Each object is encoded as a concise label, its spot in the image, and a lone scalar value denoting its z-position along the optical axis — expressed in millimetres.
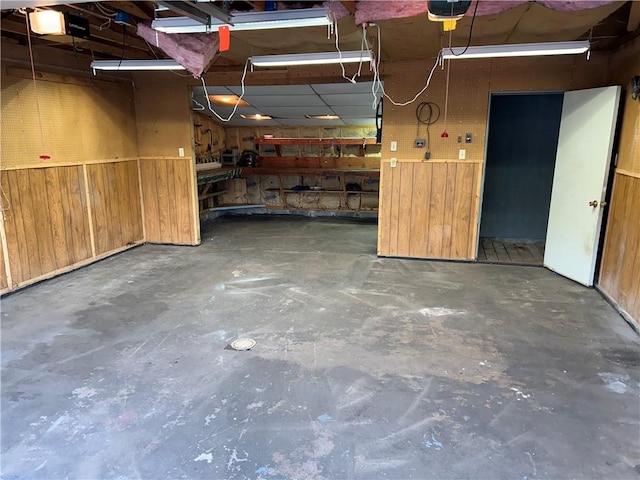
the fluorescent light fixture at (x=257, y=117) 7258
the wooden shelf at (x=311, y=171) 7391
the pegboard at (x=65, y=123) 3983
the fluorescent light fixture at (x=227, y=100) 6176
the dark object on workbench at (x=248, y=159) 8203
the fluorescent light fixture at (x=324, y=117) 7036
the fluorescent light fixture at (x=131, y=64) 4121
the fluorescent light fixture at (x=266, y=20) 2695
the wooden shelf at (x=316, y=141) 7609
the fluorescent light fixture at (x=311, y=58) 3715
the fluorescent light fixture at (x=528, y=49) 3342
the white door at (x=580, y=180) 3910
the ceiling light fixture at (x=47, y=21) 3146
